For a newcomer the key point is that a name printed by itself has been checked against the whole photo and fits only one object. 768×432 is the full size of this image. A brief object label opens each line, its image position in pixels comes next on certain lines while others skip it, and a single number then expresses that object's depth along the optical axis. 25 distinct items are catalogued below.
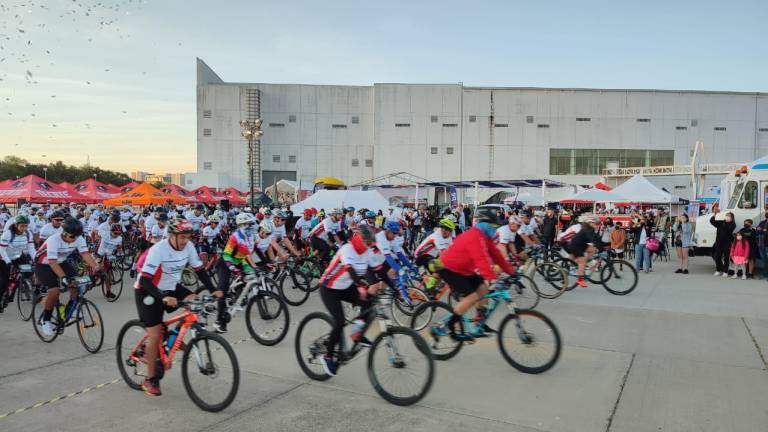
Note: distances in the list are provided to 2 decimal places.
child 13.54
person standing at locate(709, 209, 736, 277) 14.02
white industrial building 60.06
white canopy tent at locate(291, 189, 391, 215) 26.06
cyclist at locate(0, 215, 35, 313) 8.81
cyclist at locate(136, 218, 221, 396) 4.95
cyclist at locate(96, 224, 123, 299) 10.77
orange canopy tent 27.28
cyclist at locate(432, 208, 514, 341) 5.98
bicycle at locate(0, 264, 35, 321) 8.94
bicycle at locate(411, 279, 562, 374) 5.76
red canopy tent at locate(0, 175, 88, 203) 24.97
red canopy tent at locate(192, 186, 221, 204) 36.71
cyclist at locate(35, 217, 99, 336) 6.90
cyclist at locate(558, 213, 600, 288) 10.62
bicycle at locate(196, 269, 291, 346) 7.29
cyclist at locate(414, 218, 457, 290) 9.34
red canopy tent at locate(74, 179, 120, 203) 30.59
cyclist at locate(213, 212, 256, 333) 8.29
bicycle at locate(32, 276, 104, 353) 6.75
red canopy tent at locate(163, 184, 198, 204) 32.25
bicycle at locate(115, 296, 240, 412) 4.75
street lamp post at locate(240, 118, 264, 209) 30.73
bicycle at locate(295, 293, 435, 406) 4.83
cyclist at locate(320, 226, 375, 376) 5.50
